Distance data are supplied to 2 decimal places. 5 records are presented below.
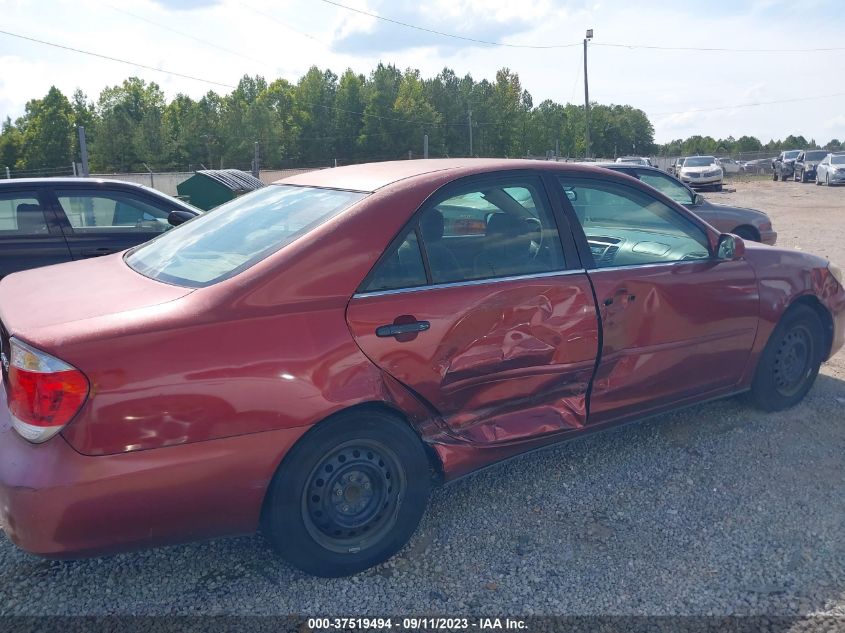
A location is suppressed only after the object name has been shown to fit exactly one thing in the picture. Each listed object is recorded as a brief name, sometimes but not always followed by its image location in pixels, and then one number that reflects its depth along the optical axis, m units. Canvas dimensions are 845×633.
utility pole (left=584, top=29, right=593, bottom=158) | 41.94
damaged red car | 2.38
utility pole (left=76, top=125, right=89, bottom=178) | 12.79
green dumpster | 12.48
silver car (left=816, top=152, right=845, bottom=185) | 30.67
